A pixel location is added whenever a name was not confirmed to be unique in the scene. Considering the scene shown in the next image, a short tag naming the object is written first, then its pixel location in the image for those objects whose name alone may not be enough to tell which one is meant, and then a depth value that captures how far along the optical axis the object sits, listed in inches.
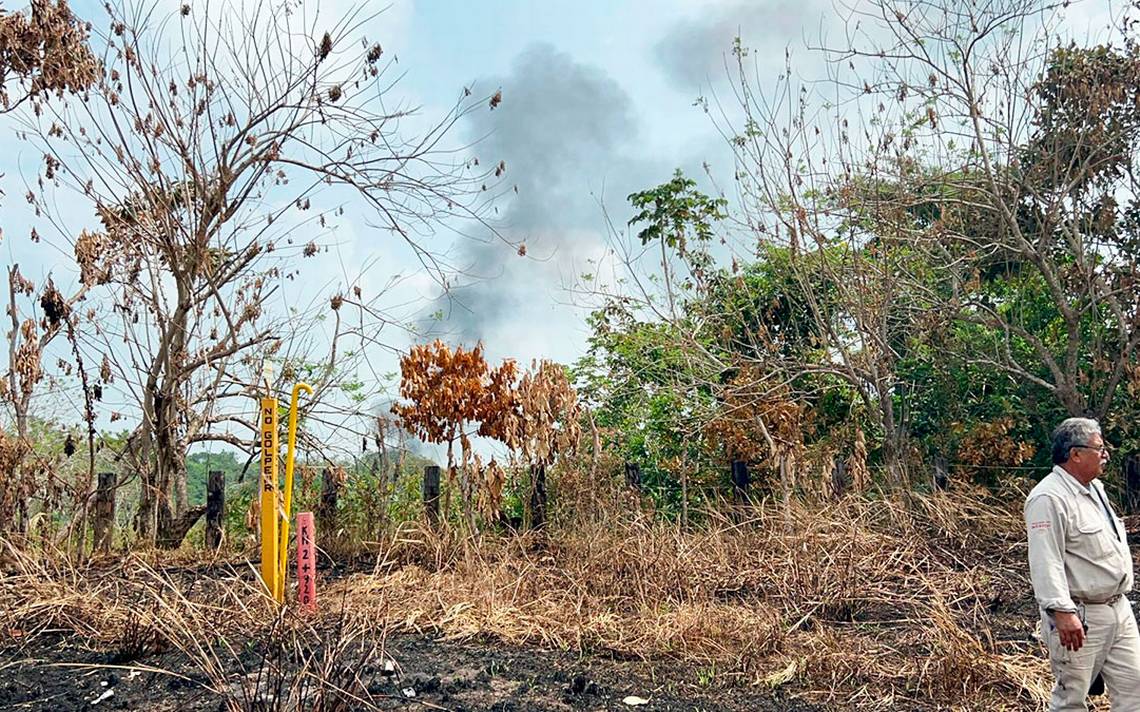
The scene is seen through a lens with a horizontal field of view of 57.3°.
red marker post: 247.8
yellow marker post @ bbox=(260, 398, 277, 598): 255.3
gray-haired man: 174.2
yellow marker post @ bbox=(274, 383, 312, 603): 253.5
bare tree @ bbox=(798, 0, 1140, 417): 437.1
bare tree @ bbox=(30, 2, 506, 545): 350.6
